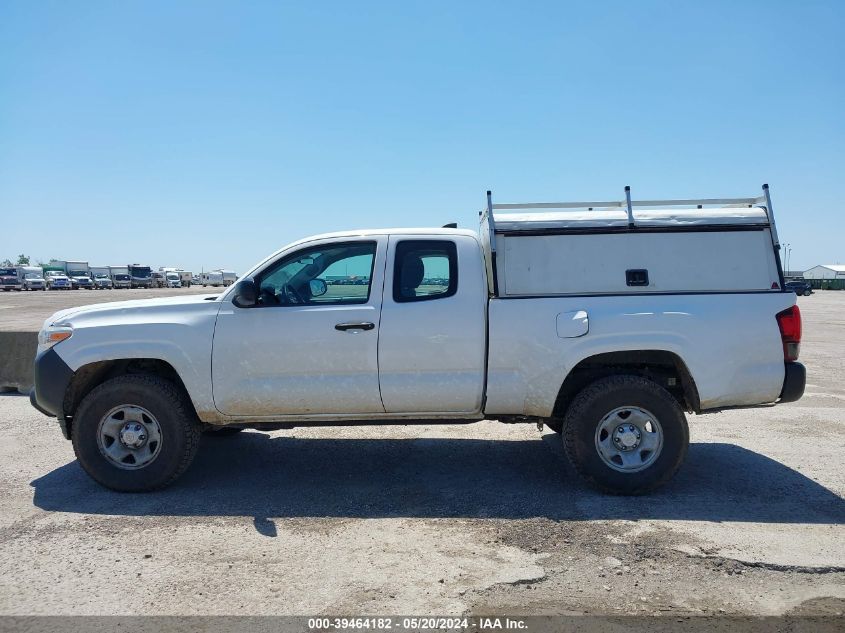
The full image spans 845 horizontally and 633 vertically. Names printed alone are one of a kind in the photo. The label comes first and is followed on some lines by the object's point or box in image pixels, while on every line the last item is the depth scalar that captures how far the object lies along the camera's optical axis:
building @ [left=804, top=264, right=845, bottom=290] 92.95
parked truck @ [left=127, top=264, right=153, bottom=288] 63.62
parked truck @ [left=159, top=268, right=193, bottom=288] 75.21
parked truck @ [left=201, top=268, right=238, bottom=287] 80.50
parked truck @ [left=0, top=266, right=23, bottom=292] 55.25
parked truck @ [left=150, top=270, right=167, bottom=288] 67.14
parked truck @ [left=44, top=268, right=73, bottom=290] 56.41
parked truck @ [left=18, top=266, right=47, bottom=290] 54.22
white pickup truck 4.64
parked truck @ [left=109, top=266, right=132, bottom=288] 62.33
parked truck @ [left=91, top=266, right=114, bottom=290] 60.38
